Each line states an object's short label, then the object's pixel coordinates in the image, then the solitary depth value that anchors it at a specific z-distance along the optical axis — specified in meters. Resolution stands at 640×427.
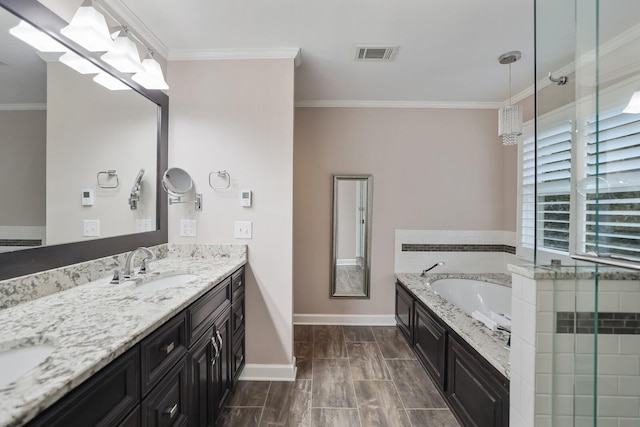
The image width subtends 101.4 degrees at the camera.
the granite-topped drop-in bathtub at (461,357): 1.34
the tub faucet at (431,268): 2.94
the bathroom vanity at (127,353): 0.61
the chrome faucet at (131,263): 1.49
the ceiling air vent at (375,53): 2.03
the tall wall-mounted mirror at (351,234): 3.07
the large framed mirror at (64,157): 1.10
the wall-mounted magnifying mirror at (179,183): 2.01
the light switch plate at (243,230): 2.07
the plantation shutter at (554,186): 1.16
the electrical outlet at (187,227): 2.09
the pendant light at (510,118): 2.06
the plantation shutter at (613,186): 1.04
